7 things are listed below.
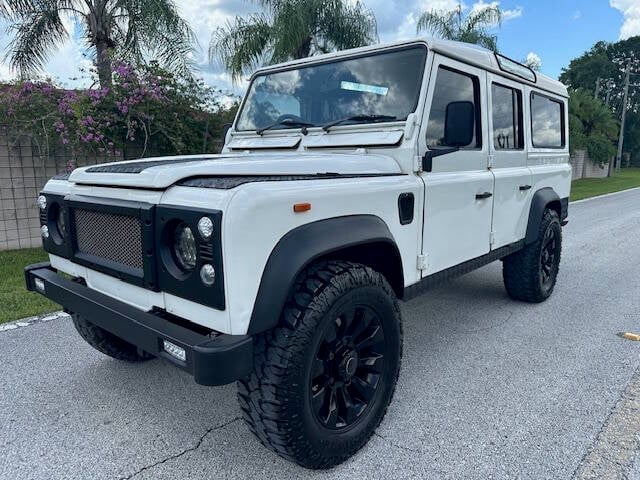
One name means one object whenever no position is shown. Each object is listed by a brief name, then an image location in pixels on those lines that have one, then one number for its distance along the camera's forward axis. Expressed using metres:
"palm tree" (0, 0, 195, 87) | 8.27
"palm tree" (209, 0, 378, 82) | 10.82
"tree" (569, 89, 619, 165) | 25.24
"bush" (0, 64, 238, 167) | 6.55
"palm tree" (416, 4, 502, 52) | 13.83
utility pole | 31.58
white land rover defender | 1.89
